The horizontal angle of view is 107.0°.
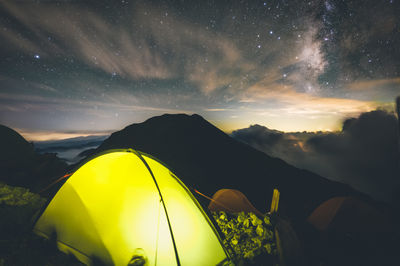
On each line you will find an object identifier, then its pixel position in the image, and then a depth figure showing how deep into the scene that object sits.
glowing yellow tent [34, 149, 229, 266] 3.18
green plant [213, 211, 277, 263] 3.63
